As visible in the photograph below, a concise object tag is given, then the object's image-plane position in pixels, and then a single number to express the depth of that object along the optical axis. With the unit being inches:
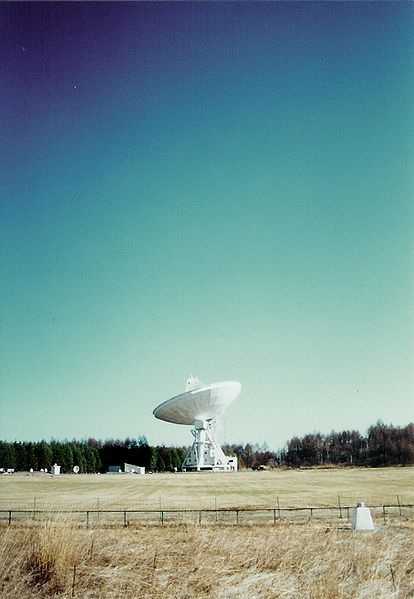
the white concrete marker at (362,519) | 864.9
